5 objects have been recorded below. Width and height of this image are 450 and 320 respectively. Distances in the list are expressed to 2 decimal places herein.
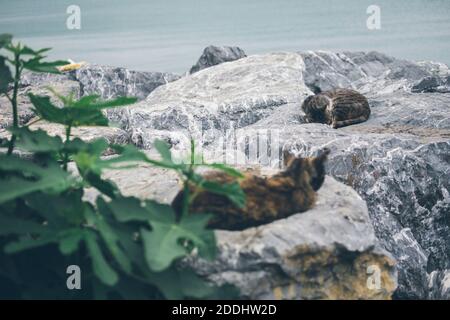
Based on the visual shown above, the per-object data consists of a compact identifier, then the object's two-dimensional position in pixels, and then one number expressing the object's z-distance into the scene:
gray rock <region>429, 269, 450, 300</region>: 6.31
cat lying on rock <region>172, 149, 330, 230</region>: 3.56
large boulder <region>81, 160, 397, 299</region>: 3.36
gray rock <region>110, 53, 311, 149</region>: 9.15
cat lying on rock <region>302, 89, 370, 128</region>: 7.81
